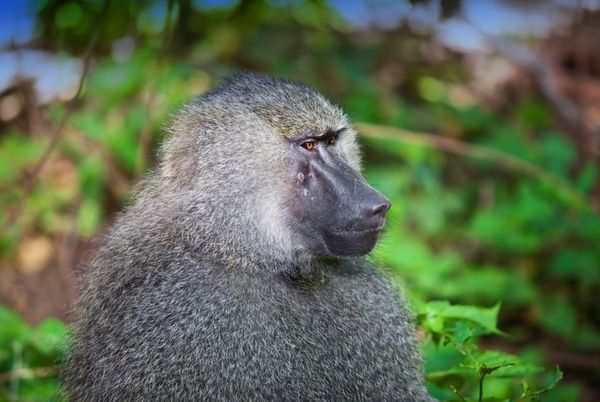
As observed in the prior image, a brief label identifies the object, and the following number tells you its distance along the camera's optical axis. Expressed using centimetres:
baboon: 528
